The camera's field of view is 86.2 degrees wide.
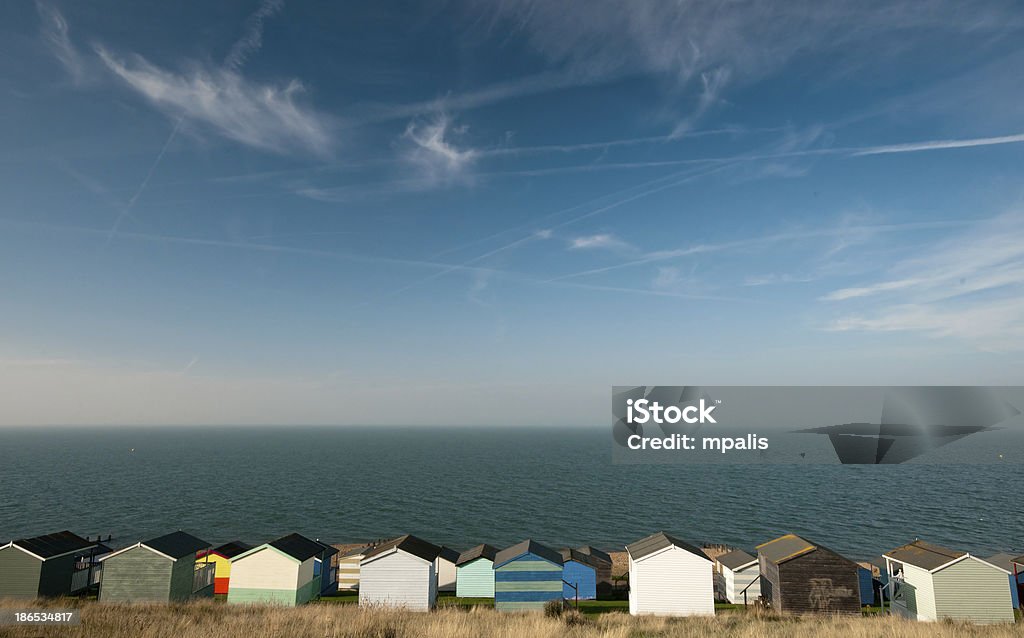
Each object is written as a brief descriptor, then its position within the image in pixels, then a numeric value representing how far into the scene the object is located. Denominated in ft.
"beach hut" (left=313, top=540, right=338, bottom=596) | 115.30
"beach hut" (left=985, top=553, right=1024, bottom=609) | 106.73
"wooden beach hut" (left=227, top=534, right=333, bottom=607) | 101.81
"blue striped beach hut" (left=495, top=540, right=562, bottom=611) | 102.06
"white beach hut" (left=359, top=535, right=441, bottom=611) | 100.68
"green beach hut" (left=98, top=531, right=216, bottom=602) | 98.68
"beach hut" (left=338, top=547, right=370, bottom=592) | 125.49
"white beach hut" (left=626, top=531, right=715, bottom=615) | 101.96
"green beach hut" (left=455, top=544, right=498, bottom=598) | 114.62
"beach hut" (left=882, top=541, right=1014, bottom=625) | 93.40
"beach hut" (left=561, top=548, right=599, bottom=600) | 116.98
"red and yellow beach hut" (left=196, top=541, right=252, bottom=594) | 118.11
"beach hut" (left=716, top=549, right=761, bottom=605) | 112.88
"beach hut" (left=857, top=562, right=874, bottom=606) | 108.68
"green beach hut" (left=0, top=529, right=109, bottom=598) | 97.45
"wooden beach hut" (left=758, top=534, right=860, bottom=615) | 98.43
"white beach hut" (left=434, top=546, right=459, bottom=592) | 125.49
